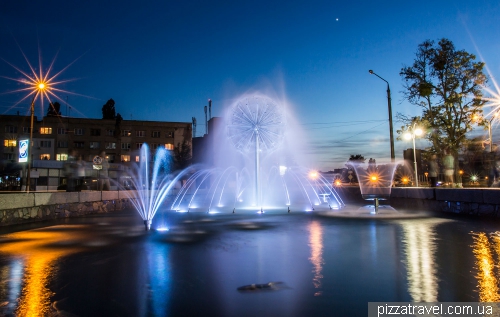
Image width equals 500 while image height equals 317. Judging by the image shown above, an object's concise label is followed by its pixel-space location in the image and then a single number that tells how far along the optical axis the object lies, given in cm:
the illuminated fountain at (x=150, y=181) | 2729
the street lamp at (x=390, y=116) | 2467
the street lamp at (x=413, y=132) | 2667
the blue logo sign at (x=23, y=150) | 2170
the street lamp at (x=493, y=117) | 2582
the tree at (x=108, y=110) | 7722
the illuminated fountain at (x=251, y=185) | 2322
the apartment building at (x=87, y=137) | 6694
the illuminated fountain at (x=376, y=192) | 2446
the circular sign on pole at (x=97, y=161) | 3242
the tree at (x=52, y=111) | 7083
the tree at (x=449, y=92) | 2556
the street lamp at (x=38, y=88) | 2480
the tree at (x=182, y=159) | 6331
